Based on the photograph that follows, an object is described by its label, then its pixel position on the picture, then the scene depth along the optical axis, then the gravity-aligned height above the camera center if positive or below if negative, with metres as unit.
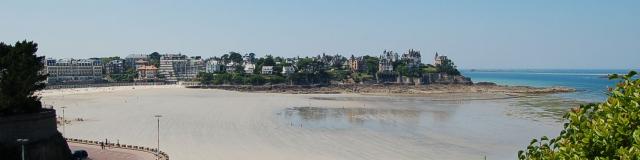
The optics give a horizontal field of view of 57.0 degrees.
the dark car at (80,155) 35.12 -5.10
